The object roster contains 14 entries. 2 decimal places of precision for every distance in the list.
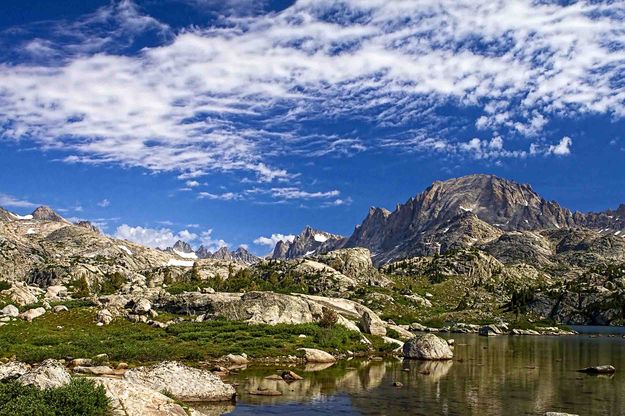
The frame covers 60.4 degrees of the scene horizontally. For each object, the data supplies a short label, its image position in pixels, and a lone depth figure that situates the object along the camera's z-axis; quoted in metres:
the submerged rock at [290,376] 54.28
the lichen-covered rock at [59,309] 85.62
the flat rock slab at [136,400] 28.47
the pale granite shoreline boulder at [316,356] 69.50
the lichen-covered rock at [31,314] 79.31
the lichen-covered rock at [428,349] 76.69
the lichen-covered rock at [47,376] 28.19
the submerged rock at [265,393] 45.72
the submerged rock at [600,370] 66.31
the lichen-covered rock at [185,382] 41.91
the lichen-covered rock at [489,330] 156.85
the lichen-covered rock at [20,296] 96.49
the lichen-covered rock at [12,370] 30.97
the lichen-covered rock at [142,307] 87.88
